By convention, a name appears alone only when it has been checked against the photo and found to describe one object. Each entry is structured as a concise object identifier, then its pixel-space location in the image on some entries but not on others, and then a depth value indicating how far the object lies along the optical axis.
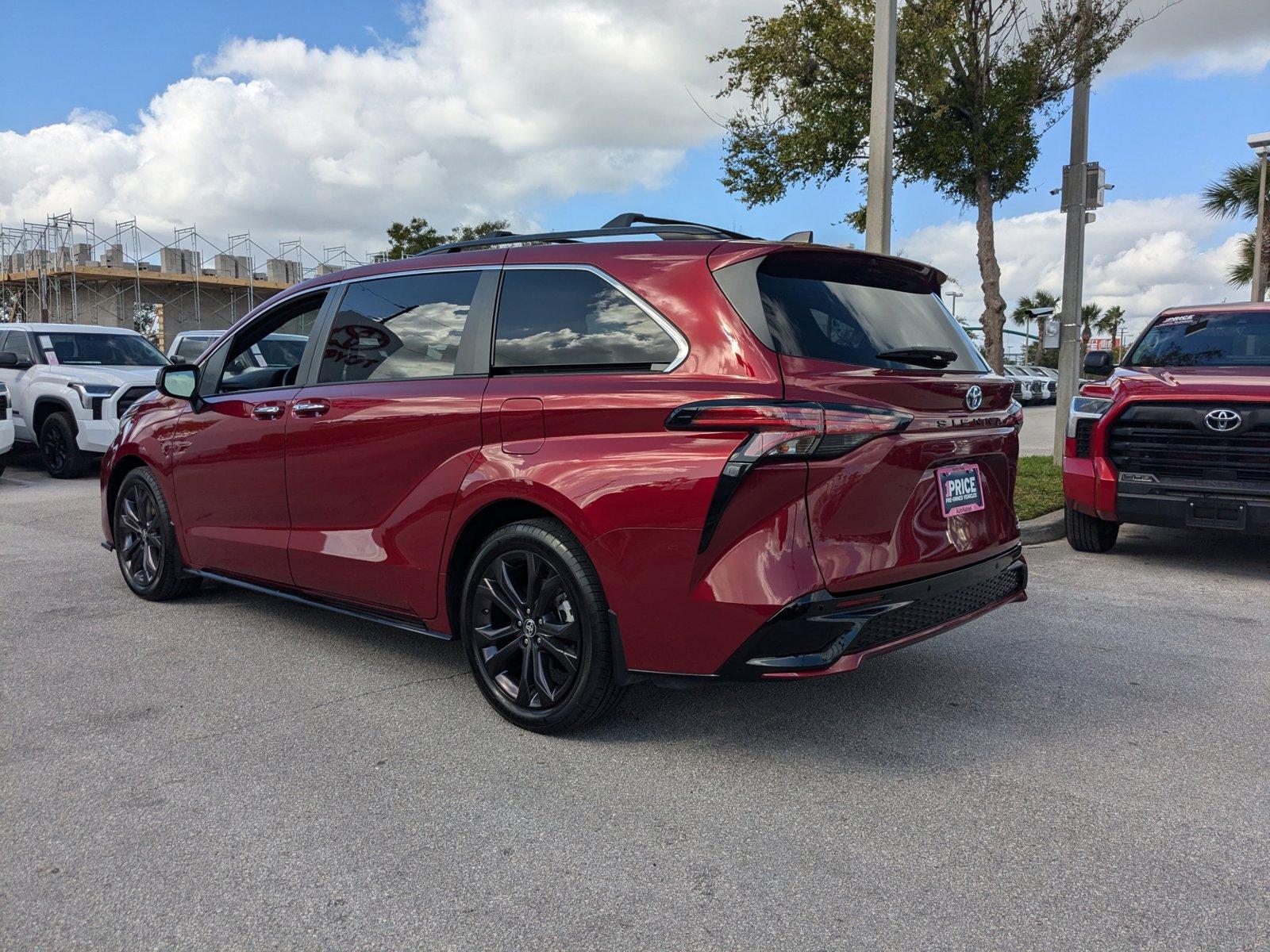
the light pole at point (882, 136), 8.41
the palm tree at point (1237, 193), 30.33
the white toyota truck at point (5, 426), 11.02
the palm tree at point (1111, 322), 78.38
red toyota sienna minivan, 3.21
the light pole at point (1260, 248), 25.62
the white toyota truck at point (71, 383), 11.79
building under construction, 48.41
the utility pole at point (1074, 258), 12.00
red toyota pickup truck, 6.35
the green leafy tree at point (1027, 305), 67.75
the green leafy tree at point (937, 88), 13.89
